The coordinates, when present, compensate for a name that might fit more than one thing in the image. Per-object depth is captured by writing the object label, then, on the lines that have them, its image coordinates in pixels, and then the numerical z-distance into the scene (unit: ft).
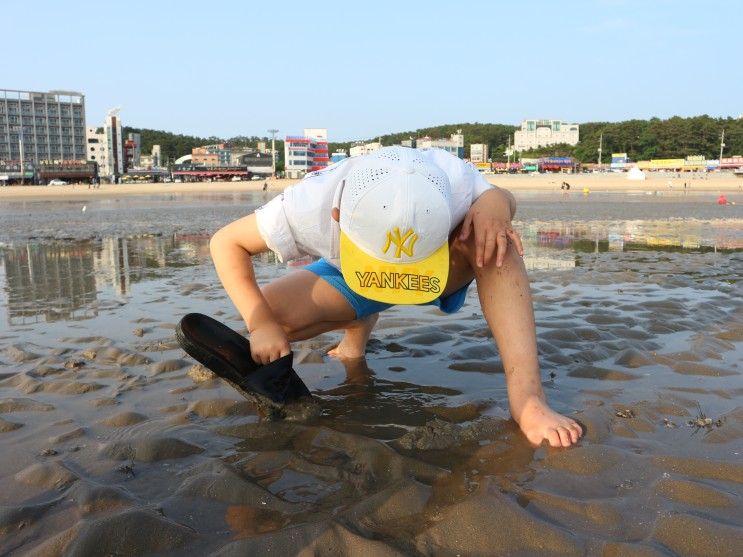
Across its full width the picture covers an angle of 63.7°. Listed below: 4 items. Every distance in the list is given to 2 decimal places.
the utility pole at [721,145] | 228.22
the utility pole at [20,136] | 304.30
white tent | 165.37
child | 5.78
